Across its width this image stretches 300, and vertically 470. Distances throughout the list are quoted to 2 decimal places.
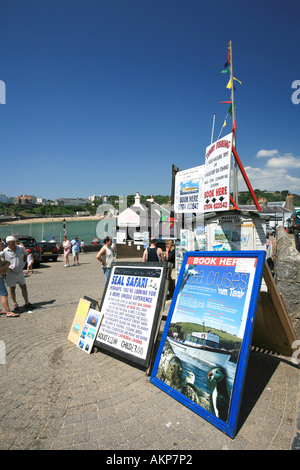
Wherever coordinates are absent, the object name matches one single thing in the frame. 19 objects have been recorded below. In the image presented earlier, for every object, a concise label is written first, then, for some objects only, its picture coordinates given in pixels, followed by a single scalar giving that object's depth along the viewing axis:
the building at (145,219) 29.73
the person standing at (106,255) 6.88
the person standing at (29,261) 13.51
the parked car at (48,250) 19.20
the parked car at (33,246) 15.58
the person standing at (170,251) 8.68
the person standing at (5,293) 6.09
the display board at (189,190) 8.97
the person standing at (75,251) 17.52
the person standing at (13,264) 6.38
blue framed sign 2.56
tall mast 7.59
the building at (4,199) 183.76
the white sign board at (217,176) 6.75
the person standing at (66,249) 16.04
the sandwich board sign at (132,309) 3.58
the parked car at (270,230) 39.56
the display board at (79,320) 4.69
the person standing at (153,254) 7.14
